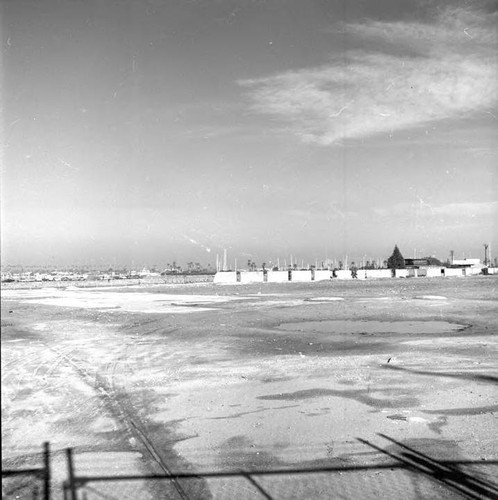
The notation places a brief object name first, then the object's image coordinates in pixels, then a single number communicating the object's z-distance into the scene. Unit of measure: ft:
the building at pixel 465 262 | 480.23
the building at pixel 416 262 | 488.44
